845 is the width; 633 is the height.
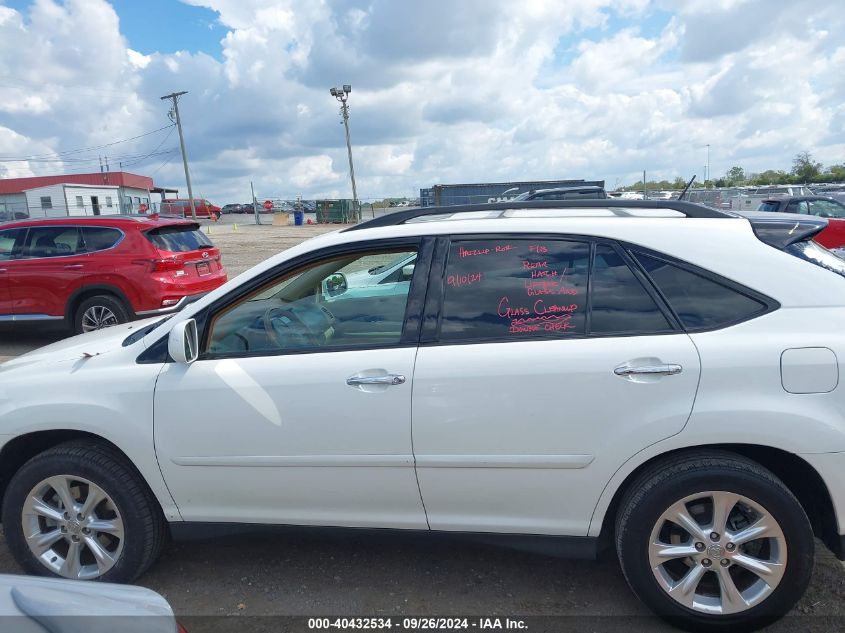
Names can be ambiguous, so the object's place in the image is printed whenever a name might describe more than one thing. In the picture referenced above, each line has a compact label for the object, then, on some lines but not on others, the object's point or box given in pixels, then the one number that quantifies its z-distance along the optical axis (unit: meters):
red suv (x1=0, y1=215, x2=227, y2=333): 7.96
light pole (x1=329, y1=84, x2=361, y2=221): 36.75
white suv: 2.48
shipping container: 30.20
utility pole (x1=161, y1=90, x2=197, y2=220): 44.16
